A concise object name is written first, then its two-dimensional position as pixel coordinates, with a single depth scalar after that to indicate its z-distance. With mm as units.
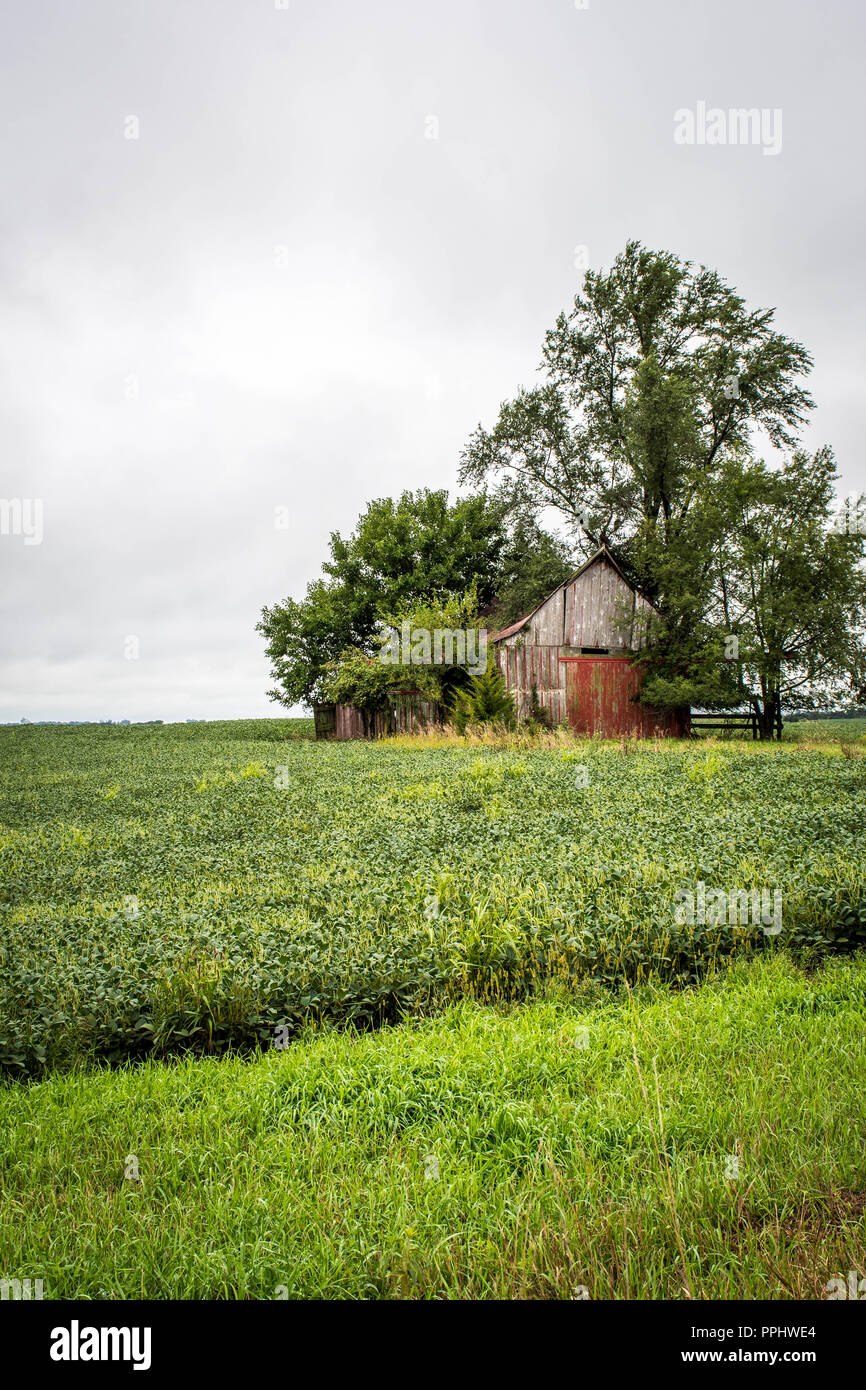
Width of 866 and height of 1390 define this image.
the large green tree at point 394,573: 35656
